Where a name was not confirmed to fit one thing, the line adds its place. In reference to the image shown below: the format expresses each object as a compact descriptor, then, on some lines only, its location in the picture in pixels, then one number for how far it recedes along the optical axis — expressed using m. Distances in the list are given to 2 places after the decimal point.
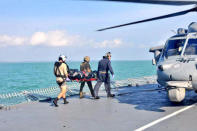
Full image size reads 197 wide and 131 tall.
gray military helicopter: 7.59
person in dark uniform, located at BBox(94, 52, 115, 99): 10.55
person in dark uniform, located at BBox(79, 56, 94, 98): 10.69
